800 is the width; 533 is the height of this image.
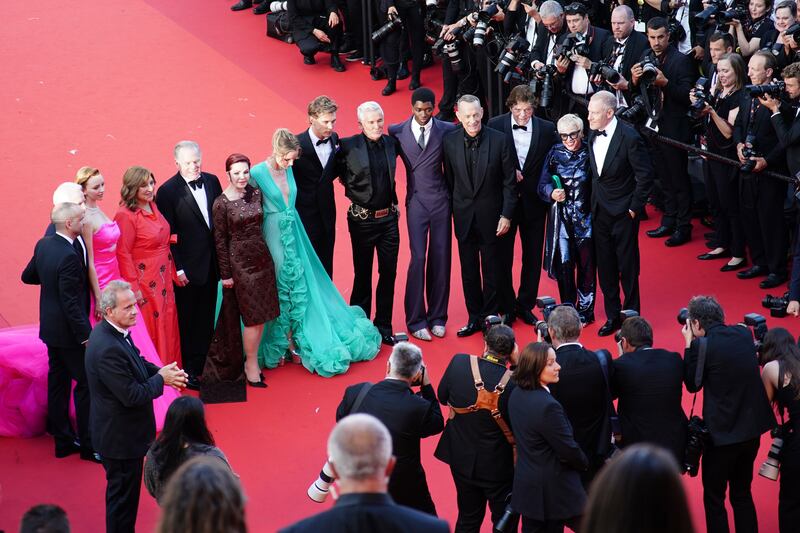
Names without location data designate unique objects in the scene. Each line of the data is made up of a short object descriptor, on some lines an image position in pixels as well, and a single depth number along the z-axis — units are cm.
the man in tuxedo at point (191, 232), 1317
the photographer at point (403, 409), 941
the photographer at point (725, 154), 1552
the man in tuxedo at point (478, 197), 1424
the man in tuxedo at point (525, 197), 1450
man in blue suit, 1443
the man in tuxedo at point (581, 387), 980
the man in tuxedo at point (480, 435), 956
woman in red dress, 1266
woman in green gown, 1355
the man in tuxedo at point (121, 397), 987
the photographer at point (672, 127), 1641
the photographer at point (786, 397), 995
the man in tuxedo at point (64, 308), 1155
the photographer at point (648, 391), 999
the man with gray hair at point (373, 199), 1405
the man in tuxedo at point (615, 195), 1411
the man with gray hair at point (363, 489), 618
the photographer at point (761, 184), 1503
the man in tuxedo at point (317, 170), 1380
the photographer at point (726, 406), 1004
